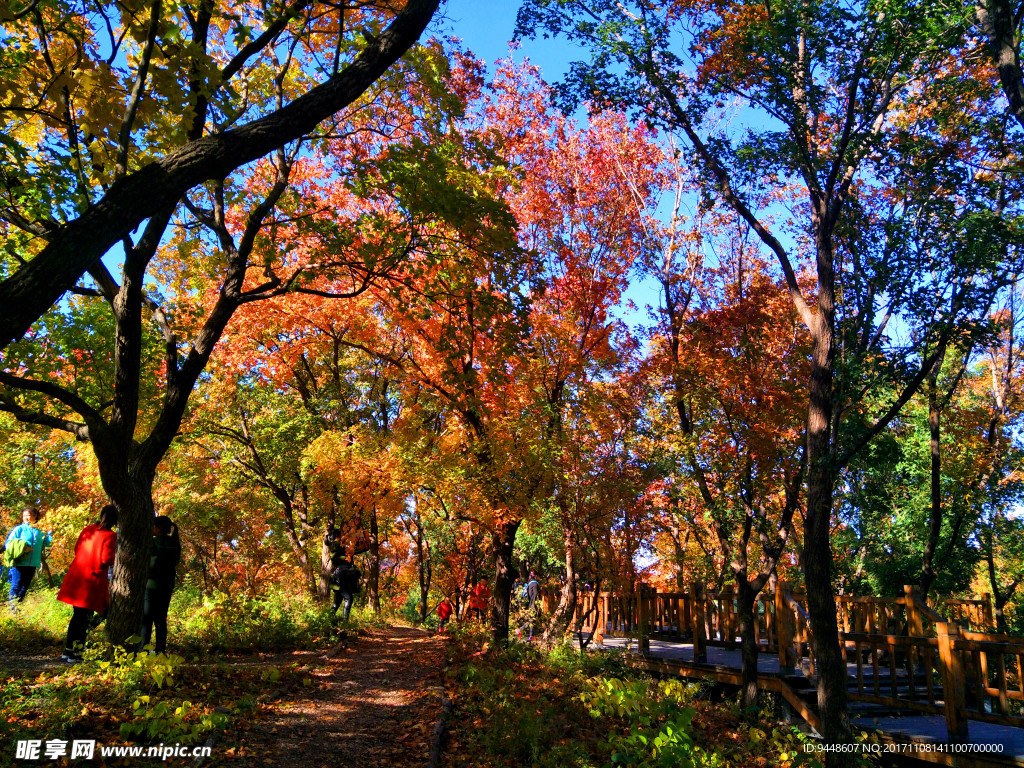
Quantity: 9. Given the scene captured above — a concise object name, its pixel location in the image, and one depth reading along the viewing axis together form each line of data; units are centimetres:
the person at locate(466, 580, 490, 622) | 1802
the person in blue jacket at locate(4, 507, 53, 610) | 1005
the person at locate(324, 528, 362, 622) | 1484
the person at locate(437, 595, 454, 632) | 1921
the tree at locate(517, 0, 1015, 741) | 768
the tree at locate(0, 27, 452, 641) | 649
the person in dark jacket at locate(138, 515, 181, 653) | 765
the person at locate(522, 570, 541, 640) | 1534
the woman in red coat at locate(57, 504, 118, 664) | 703
